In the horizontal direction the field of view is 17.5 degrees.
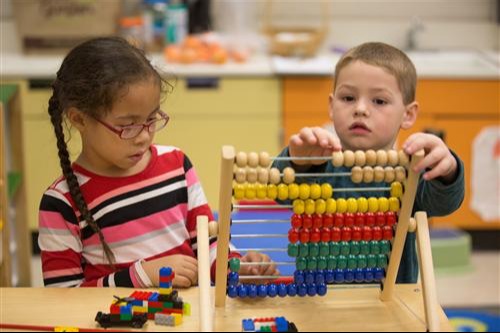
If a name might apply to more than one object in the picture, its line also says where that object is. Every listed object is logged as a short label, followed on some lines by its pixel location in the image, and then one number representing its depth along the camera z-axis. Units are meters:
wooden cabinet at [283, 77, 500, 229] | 4.50
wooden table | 2.37
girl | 2.51
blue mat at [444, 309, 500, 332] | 3.76
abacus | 2.35
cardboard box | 4.76
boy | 2.52
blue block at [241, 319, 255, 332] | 2.35
